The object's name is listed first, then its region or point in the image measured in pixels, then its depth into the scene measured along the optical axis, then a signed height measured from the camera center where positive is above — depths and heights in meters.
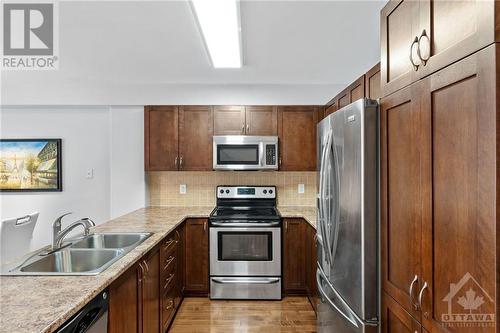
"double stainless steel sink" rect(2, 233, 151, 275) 1.69 -0.55
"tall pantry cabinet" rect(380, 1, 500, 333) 0.84 +0.00
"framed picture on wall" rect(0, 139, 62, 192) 3.95 +0.04
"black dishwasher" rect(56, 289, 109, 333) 1.19 -0.63
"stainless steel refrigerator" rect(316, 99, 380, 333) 1.50 -0.27
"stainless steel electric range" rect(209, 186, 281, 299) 3.30 -0.97
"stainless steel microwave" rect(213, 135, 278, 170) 3.59 +0.17
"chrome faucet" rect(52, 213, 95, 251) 1.94 -0.41
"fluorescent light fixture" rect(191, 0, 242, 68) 1.76 +0.93
